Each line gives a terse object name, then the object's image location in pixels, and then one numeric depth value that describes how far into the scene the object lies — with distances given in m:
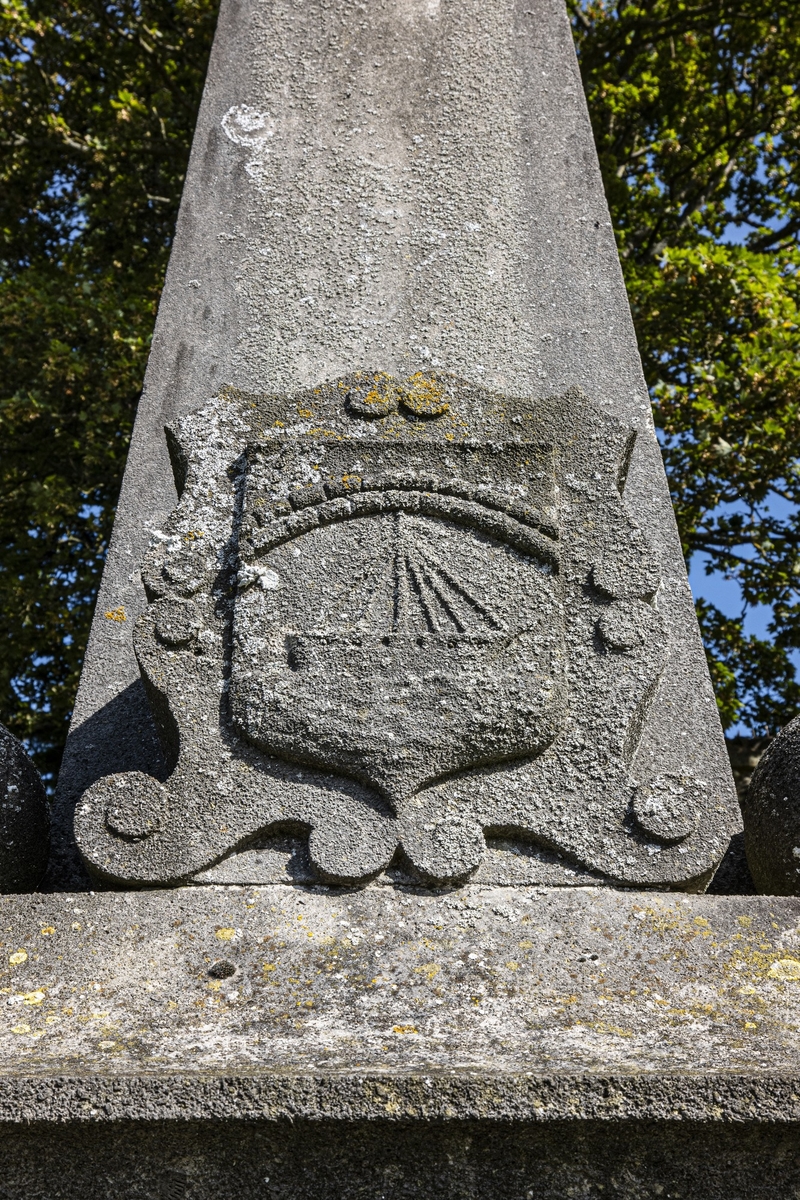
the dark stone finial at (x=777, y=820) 2.21
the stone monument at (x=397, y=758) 1.67
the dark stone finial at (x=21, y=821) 2.30
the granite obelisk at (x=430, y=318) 2.30
